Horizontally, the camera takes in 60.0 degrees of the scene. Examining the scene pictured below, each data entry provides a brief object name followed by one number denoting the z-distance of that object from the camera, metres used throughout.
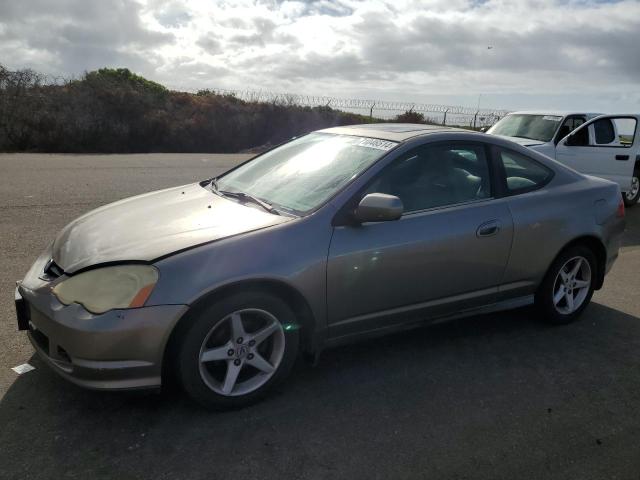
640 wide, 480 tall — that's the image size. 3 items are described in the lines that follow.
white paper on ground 3.39
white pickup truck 9.65
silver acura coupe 2.83
